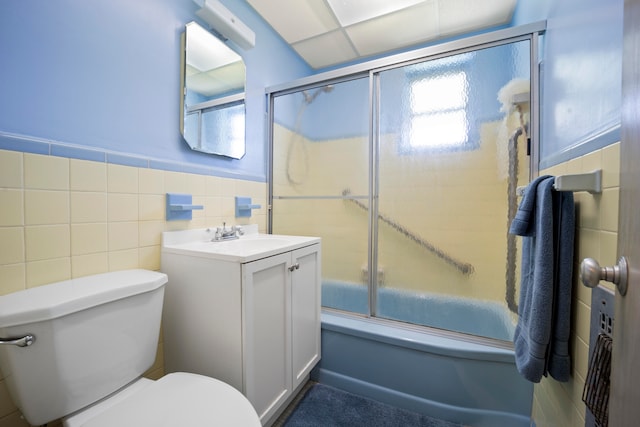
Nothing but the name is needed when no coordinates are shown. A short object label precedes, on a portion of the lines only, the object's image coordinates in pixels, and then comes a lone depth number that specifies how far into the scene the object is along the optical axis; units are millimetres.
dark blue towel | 790
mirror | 1324
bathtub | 1209
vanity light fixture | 1363
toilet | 674
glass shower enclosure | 1359
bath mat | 1255
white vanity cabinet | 955
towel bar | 661
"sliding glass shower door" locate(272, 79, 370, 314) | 1720
